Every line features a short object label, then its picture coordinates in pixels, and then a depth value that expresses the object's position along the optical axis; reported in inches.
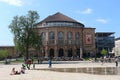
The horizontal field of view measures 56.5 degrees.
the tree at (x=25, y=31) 1185.1
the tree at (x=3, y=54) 1535.1
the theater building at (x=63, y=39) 1722.2
